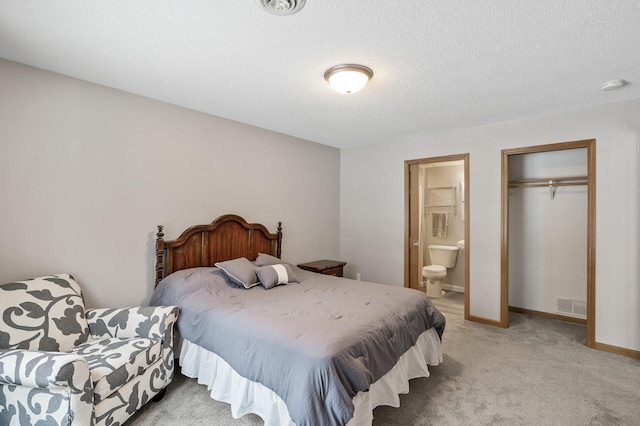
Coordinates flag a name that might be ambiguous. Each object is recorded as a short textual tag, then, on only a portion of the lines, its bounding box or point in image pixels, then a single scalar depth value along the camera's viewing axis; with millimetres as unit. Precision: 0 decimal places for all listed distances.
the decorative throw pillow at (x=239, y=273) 3023
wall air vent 3941
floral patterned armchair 1626
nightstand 4211
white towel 5711
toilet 5055
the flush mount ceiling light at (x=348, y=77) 2281
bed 1697
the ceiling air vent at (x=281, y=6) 1574
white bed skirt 1829
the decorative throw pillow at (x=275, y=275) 3086
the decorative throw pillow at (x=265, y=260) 3470
